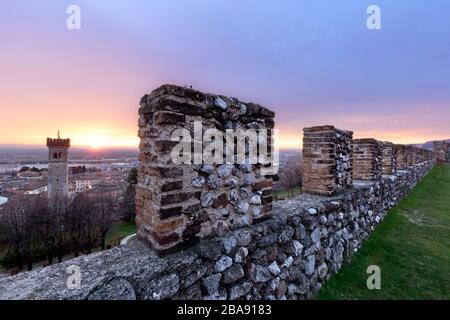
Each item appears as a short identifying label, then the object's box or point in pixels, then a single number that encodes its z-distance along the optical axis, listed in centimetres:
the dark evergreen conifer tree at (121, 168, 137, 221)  2790
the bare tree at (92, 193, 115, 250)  2137
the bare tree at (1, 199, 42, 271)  1727
